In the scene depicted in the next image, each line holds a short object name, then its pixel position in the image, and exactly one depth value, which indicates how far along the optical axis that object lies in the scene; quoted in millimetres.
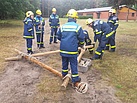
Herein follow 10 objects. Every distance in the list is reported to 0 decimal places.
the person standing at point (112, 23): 4746
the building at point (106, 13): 27670
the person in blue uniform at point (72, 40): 2469
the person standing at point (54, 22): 5500
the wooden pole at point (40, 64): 3028
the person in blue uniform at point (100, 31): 3777
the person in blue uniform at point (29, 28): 3980
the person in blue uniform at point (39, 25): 4884
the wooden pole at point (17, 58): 3830
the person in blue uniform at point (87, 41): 4284
